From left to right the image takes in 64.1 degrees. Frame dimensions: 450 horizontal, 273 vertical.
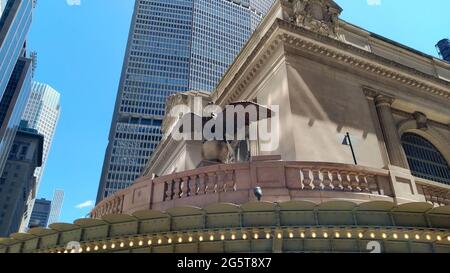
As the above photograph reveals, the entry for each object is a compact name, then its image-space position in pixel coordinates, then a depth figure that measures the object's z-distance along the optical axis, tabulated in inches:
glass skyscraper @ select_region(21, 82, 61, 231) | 6082.7
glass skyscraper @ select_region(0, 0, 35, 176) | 3863.2
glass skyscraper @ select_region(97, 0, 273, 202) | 4451.3
